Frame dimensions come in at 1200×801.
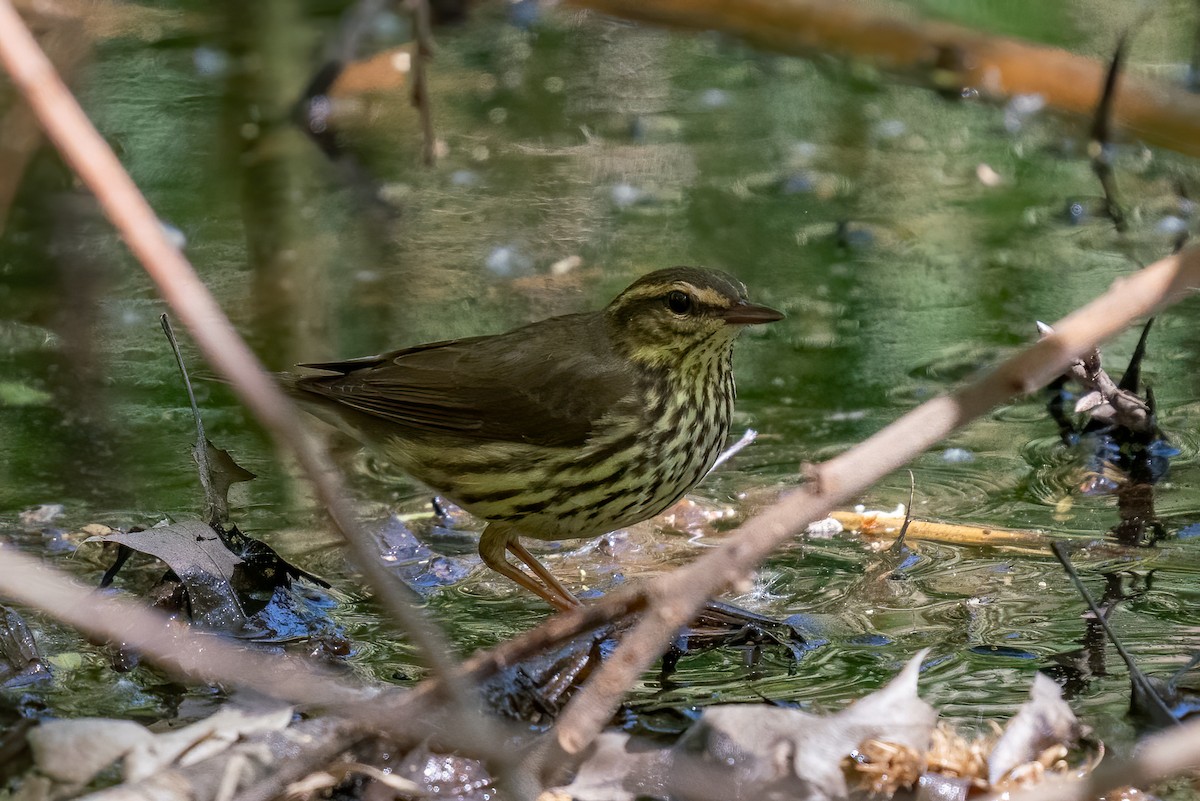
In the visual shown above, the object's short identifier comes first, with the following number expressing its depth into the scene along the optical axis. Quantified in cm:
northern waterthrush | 846
